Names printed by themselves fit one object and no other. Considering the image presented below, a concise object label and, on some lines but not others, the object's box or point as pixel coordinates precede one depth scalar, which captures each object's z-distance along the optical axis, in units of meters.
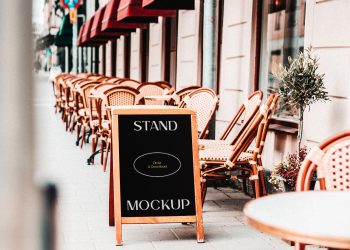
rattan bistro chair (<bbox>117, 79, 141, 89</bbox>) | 10.34
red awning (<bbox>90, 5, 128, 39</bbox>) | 16.53
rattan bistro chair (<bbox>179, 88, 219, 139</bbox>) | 6.22
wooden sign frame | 3.93
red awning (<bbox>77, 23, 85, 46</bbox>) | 22.94
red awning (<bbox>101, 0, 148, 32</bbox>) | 13.77
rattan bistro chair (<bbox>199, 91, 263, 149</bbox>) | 4.93
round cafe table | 1.62
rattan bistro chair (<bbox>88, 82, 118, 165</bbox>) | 7.68
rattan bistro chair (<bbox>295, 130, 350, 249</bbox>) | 2.61
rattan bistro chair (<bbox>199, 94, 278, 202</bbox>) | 4.57
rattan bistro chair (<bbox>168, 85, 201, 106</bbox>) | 7.29
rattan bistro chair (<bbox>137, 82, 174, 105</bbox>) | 9.12
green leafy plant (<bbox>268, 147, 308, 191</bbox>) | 4.48
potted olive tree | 4.68
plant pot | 4.49
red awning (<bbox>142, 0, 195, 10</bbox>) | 8.80
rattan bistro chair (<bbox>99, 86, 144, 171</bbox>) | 7.14
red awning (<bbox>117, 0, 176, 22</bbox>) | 10.71
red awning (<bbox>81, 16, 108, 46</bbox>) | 19.73
